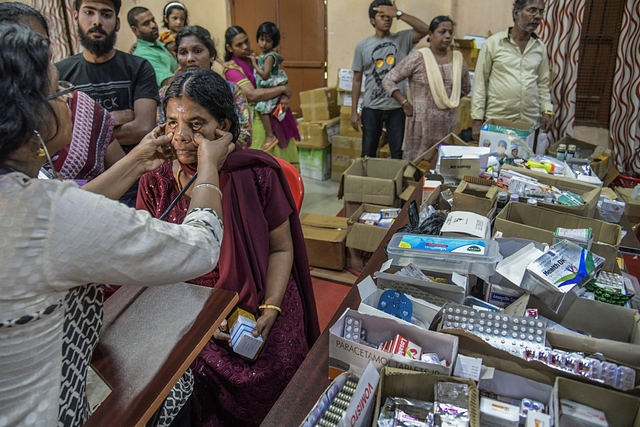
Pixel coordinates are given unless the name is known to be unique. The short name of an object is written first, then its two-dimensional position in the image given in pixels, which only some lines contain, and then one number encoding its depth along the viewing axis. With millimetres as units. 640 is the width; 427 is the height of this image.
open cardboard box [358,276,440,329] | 1151
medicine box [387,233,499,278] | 1335
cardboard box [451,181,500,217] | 1709
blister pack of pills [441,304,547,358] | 1027
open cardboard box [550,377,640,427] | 853
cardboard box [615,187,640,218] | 3031
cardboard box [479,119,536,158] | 2562
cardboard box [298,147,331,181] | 5230
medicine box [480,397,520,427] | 898
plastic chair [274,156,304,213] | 2062
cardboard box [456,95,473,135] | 4750
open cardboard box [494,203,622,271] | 1446
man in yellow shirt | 3416
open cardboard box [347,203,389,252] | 2809
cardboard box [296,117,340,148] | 5014
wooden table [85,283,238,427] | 921
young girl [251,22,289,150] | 3825
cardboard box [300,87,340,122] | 5148
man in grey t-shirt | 4109
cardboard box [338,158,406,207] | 3057
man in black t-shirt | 2352
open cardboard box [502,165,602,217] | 1660
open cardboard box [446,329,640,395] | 921
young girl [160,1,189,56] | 3926
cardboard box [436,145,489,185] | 2168
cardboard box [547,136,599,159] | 2902
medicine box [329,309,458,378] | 966
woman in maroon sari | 1504
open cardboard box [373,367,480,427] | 937
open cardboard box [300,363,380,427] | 806
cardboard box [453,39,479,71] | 4617
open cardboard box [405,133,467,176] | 2998
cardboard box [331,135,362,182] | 4980
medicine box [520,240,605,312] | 1178
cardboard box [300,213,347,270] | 3062
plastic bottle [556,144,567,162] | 2654
